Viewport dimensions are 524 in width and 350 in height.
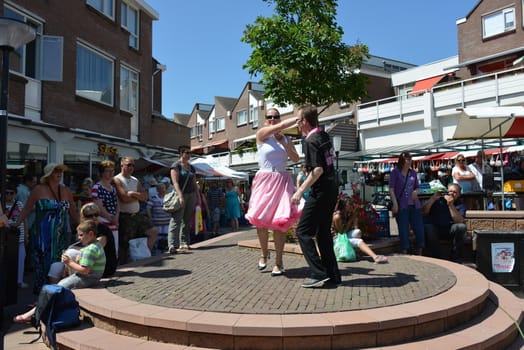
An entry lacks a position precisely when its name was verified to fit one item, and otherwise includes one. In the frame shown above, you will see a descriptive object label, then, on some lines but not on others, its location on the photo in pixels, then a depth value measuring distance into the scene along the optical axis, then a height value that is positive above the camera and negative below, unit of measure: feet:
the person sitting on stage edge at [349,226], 20.81 -1.58
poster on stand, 20.16 -2.91
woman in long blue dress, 18.12 -1.08
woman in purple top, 23.79 -0.53
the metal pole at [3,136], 13.74 +1.91
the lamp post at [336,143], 55.95 +6.64
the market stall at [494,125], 26.68 +4.80
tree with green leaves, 30.68 +9.96
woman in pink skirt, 16.47 +0.26
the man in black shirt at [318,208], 15.21 -0.47
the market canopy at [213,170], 53.10 +3.26
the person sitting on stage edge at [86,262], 15.75 -2.40
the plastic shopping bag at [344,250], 20.67 -2.62
